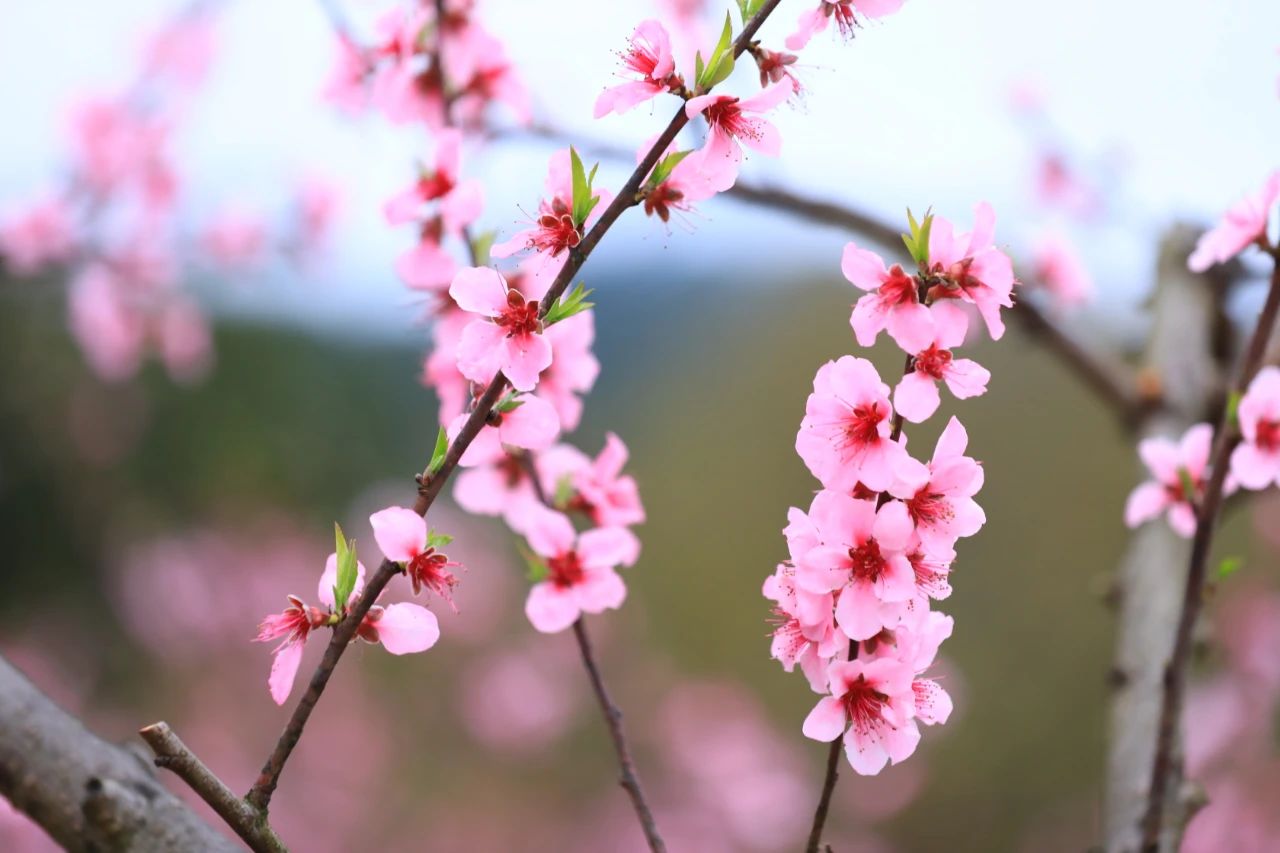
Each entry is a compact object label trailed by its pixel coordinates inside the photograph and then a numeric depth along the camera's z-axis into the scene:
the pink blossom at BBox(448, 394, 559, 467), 1.40
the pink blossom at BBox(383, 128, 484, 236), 1.47
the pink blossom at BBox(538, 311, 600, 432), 1.47
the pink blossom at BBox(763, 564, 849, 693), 1.36
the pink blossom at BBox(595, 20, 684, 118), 1.37
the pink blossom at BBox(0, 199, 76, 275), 2.41
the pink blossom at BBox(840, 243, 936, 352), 1.36
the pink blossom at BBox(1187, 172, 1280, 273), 1.43
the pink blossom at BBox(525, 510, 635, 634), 1.43
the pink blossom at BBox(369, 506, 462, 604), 1.37
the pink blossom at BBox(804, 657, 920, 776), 1.35
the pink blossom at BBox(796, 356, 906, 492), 1.35
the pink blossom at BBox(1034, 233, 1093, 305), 2.11
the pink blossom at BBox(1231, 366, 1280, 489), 1.44
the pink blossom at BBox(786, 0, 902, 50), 1.38
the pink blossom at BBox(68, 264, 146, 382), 3.01
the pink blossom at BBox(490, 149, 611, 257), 1.38
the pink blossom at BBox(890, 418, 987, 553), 1.36
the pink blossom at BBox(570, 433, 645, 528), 1.47
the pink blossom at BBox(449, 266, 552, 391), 1.38
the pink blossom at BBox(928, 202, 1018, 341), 1.37
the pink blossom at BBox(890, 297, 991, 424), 1.35
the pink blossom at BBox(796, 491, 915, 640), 1.35
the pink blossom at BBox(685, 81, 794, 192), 1.37
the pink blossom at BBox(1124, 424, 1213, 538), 1.48
